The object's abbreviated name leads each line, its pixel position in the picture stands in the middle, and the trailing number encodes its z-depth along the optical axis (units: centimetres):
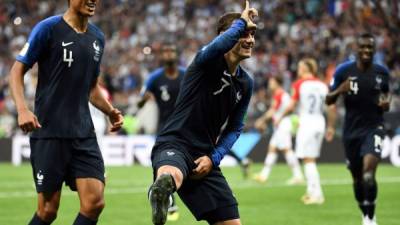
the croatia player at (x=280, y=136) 2030
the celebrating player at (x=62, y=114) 805
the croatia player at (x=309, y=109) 1689
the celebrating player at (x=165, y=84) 1414
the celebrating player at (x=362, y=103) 1243
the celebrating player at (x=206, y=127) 748
